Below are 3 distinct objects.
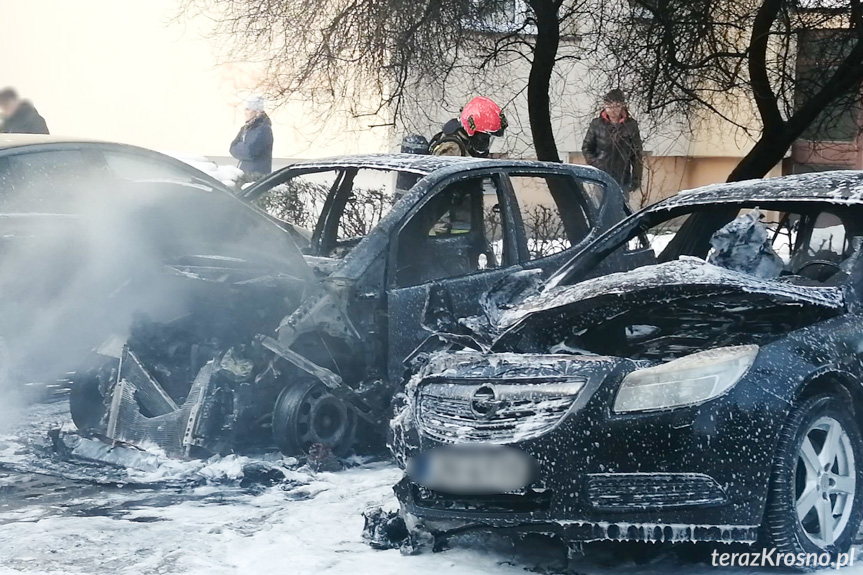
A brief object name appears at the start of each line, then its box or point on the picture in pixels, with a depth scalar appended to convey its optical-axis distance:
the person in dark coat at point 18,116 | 11.41
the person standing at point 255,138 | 13.66
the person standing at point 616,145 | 12.94
